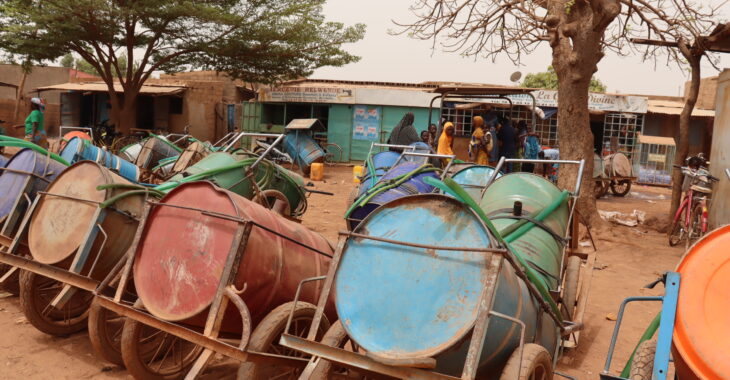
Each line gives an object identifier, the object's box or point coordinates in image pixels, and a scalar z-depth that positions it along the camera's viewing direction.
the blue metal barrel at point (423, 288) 2.66
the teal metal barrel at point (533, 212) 4.08
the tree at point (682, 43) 9.36
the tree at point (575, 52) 9.00
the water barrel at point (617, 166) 15.19
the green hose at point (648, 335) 3.01
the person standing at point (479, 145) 10.68
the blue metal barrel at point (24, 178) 4.76
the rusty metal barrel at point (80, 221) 4.10
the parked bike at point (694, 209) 8.20
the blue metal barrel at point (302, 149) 17.19
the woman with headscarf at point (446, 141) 10.38
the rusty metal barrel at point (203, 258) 3.34
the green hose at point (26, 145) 4.94
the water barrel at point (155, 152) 9.96
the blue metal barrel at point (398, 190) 6.68
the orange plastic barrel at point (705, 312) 2.36
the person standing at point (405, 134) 10.66
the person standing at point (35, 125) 10.30
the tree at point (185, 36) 16.64
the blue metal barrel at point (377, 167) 7.79
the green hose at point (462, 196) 2.74
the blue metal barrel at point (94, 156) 6.30
